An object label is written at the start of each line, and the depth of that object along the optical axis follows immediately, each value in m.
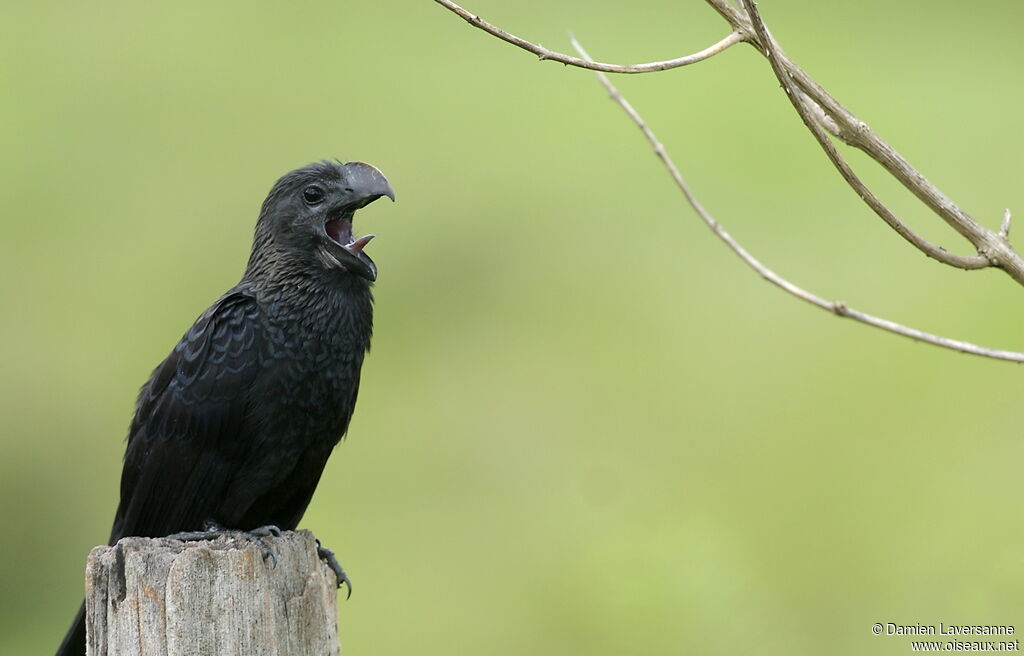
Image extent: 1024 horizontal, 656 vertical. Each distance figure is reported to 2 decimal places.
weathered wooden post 4.96
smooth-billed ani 7.23
